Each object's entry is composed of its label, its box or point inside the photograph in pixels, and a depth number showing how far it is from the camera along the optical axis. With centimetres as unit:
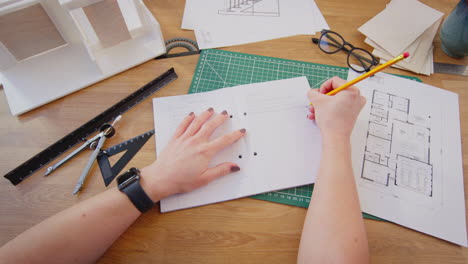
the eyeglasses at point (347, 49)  81
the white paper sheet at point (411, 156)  60
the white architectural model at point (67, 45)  64
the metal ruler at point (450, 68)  81
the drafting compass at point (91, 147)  63
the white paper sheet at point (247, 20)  86
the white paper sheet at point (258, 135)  62
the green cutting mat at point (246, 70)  78
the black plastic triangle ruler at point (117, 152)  64
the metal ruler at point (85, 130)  64
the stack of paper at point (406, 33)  81
